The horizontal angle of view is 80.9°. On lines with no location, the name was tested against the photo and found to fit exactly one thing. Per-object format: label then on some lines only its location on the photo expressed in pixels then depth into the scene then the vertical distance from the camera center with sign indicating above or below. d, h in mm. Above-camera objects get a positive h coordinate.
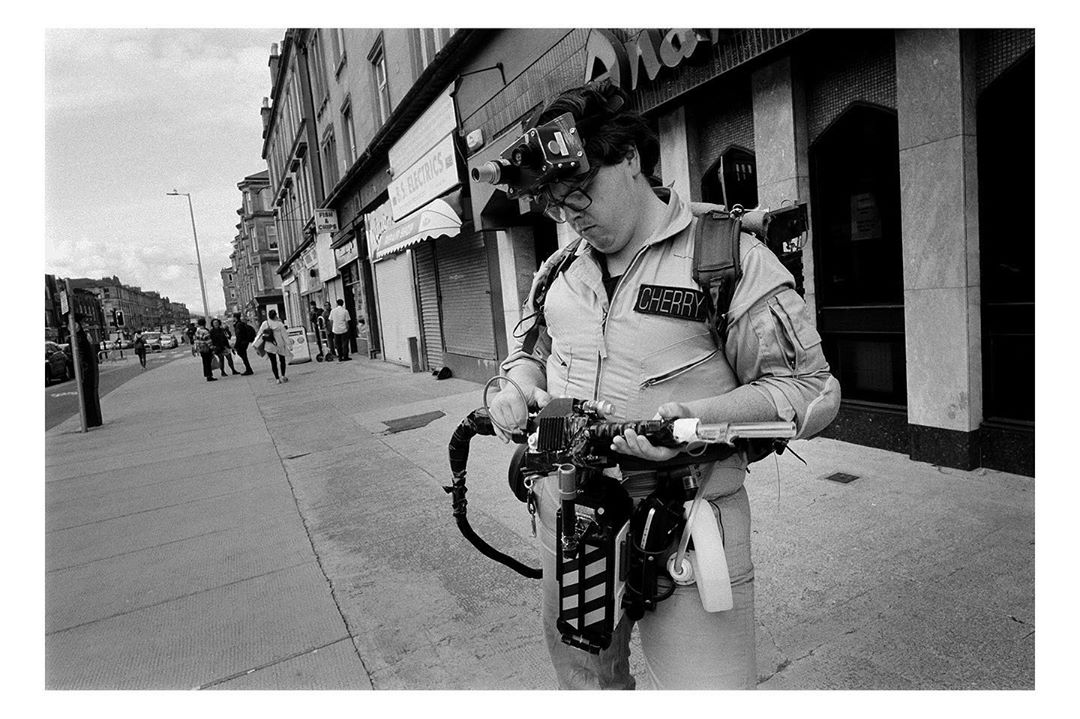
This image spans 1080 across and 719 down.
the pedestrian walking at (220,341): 15883 -361
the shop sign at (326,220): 19592 +3001
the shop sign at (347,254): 17655 +1814
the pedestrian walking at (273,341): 13461 -404
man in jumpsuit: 1410 -146
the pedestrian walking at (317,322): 19203 -123
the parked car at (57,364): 22000 -771
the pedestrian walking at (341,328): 16969 -323
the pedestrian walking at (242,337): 16078 -321
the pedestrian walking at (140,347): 25016 -501
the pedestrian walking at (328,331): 18438 -428
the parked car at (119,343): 33362 -365
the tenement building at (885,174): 3793 +668
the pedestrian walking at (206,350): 15508 -542
